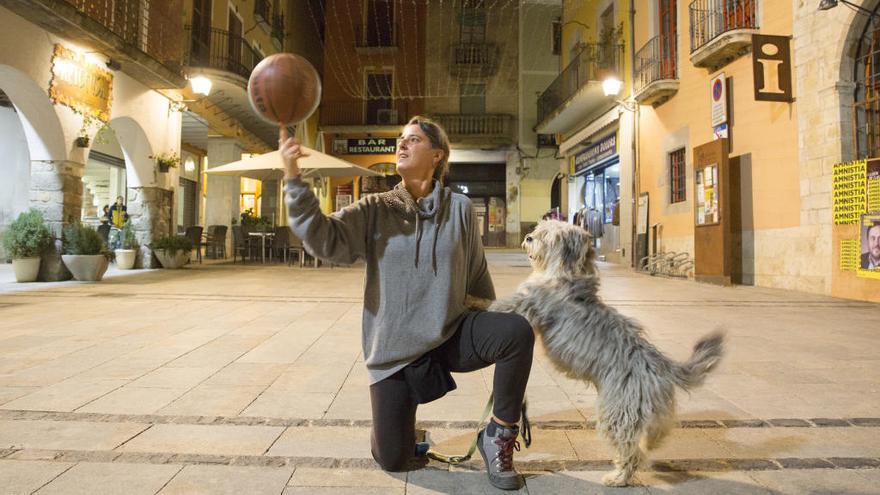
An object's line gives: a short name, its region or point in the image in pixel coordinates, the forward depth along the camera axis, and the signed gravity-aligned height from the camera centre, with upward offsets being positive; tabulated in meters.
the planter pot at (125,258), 11.02 +0.04
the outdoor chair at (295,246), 12.40 +0.35
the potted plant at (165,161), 11.48 +2.16
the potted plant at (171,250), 11.18 +0.22
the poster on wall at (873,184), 6.41 +0.96
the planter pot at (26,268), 8.00 -0.13
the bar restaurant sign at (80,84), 8.27 +2.94
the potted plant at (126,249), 11.03 +0.23
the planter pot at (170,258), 11.22 +0.05
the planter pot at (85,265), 8.33 -0.08
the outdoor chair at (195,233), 13.20 +0.69
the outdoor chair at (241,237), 13.82 +0.62
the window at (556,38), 22.97 +9.84
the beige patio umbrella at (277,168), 10.34 +1.92
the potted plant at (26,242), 7.94 +0.27
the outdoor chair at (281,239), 12.70 +0.53
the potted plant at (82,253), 8.34 +0.11
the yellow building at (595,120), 13.41 +4.31
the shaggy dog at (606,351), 1.81 -0.32
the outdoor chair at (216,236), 14.54 +0.68
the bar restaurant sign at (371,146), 23.17 +5.06
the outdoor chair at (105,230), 13.63 +0.78
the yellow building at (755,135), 6.96 +2.04
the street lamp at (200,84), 10.95 +3.67
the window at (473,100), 24.33 +7.48
